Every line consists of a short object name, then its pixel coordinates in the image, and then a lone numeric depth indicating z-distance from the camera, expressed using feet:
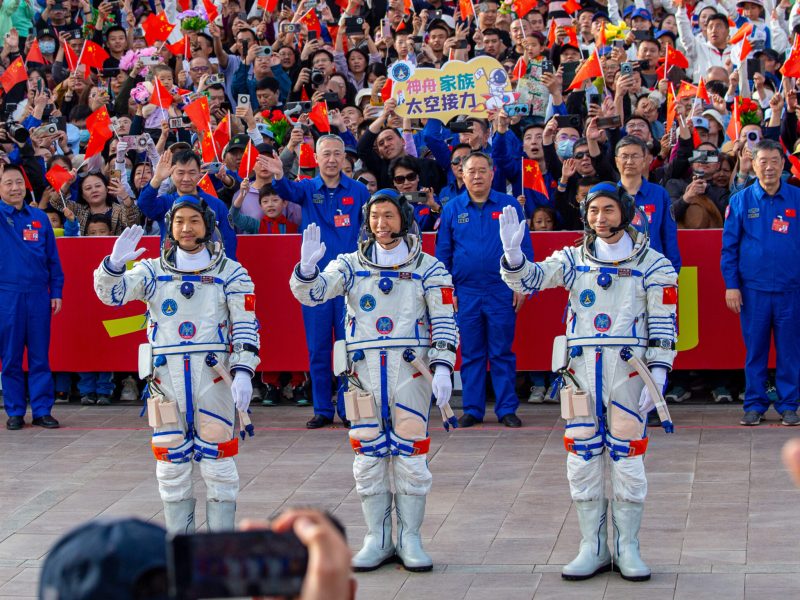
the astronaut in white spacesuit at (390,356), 25.50
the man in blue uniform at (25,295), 38.24
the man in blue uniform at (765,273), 35.68
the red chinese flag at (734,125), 40.34
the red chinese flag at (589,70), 43.47
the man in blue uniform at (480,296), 36.45
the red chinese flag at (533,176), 39.06
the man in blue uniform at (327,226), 36.96
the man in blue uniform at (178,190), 35.17
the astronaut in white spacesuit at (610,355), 24.68
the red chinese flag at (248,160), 39.31
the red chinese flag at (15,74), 50.62
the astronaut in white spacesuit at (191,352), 25.20
